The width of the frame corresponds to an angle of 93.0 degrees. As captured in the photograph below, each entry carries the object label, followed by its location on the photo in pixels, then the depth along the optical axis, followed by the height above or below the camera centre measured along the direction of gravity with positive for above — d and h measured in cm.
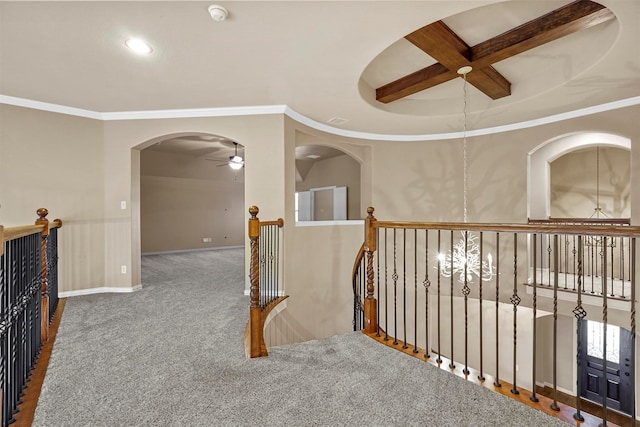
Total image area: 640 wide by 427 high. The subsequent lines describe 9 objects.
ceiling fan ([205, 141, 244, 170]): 701 +120
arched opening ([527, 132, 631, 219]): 579 +79
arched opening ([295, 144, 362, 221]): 884 +90
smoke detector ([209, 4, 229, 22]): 220 +149
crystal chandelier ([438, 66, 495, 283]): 396 -56
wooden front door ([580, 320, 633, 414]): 602 -321
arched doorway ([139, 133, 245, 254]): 832 +55
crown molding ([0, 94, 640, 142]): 401 +146
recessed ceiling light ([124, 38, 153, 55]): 264 +151
